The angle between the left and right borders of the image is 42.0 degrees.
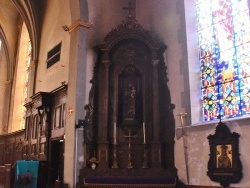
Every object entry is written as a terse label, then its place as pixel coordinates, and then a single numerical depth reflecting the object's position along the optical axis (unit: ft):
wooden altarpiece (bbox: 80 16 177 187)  24.26
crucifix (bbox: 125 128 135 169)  24.03
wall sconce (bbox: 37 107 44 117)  31.71
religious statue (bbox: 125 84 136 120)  25.32
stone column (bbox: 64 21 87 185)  24.98
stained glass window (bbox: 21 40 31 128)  46.50
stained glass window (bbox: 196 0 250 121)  21.76
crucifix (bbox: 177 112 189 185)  22.98
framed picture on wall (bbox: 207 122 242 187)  19.40
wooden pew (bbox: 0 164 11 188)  24.91
